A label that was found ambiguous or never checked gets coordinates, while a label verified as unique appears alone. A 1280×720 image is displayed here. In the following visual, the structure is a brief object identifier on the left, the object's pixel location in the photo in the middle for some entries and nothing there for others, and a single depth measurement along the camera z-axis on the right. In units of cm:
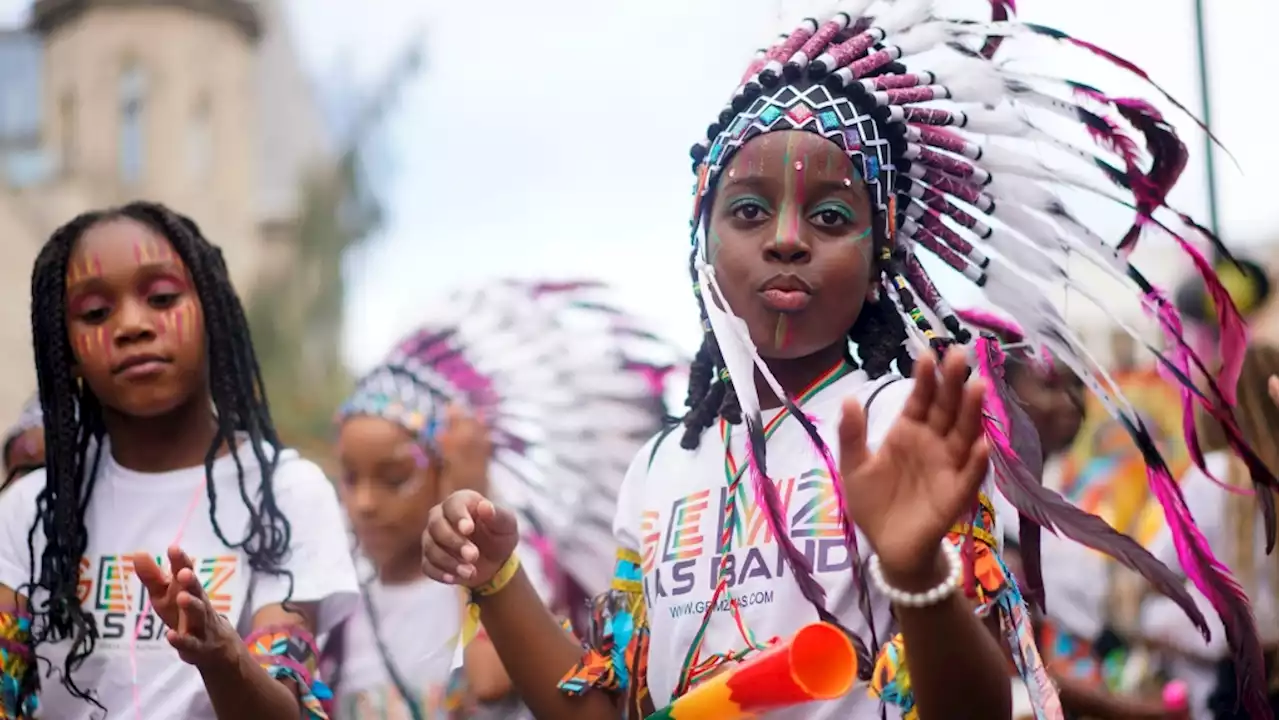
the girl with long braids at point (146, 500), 293
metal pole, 327
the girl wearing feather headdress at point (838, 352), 239
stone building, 1827
